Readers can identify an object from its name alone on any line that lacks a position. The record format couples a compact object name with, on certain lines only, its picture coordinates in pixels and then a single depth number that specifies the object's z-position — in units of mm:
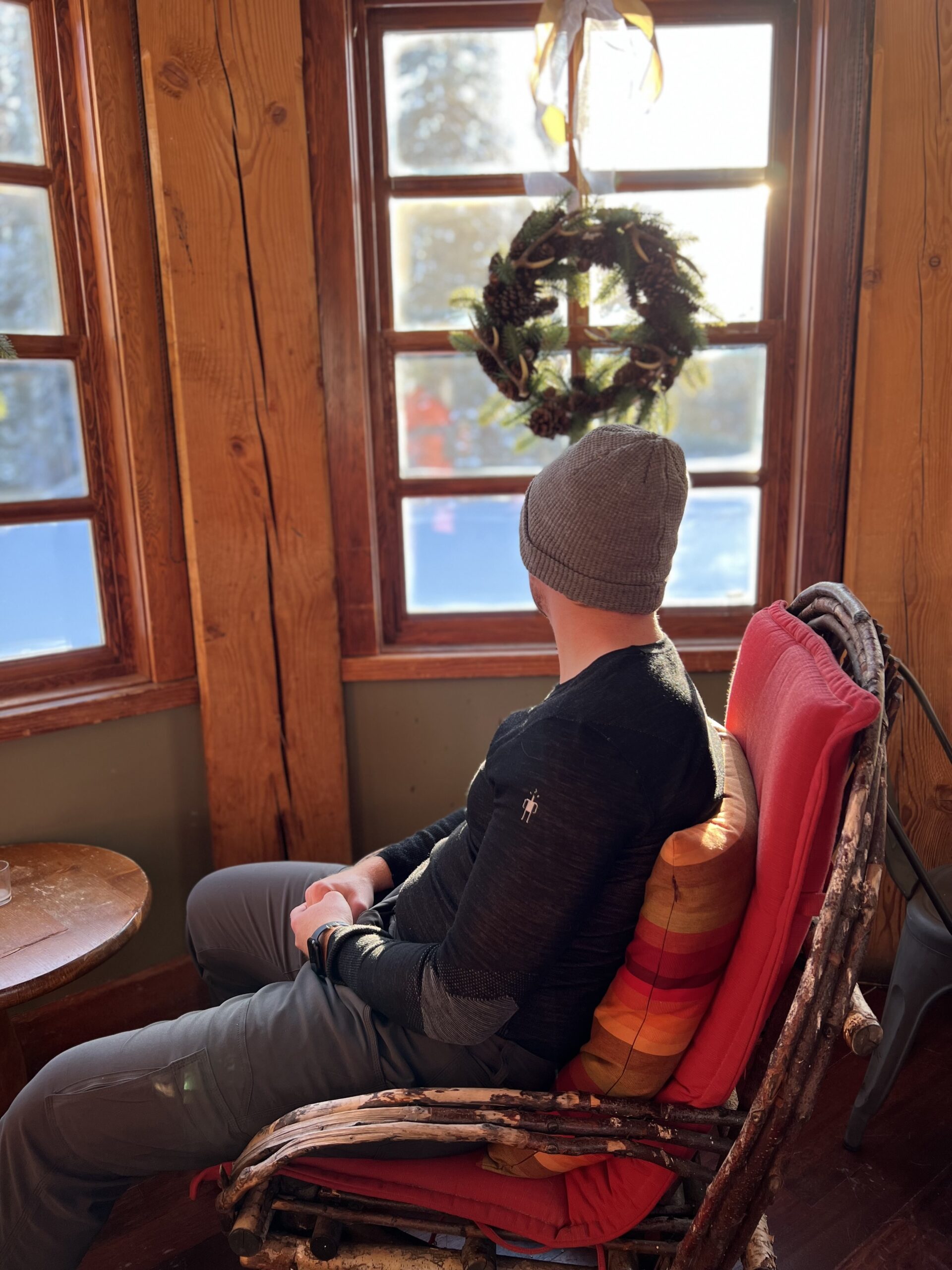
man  1073
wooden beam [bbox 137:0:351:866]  1936
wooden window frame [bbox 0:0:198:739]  1948
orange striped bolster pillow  1053
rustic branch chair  948
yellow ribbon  1752
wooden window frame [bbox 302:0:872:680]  2006
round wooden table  1503
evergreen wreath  1914
